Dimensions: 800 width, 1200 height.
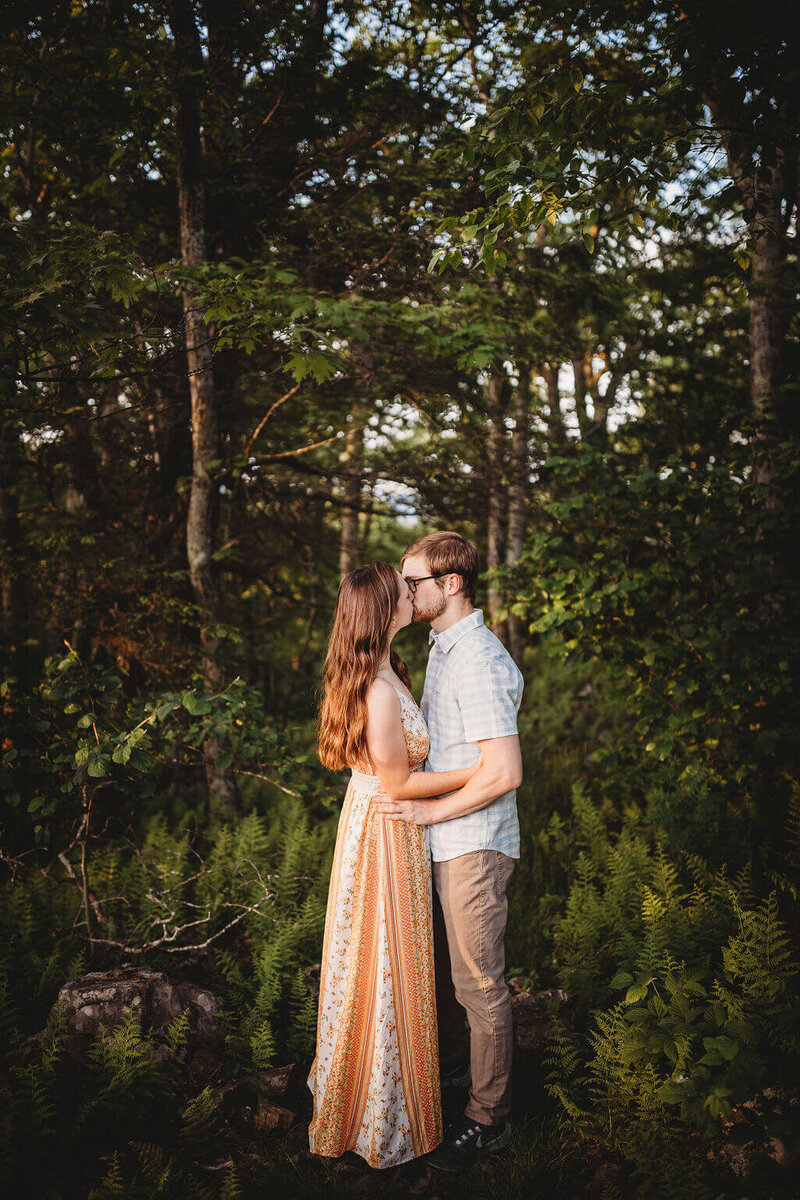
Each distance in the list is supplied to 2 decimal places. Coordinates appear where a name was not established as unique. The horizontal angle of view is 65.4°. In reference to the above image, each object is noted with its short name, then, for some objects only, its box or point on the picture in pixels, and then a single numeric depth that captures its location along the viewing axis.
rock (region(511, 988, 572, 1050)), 3.32
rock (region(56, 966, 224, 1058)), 3.16
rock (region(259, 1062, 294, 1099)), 3.05
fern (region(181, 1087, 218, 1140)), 2.83
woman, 2.63
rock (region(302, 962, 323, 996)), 3.66
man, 2.61
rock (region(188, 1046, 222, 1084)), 3.13
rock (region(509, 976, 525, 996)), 3.70
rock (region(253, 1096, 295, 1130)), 2.91
